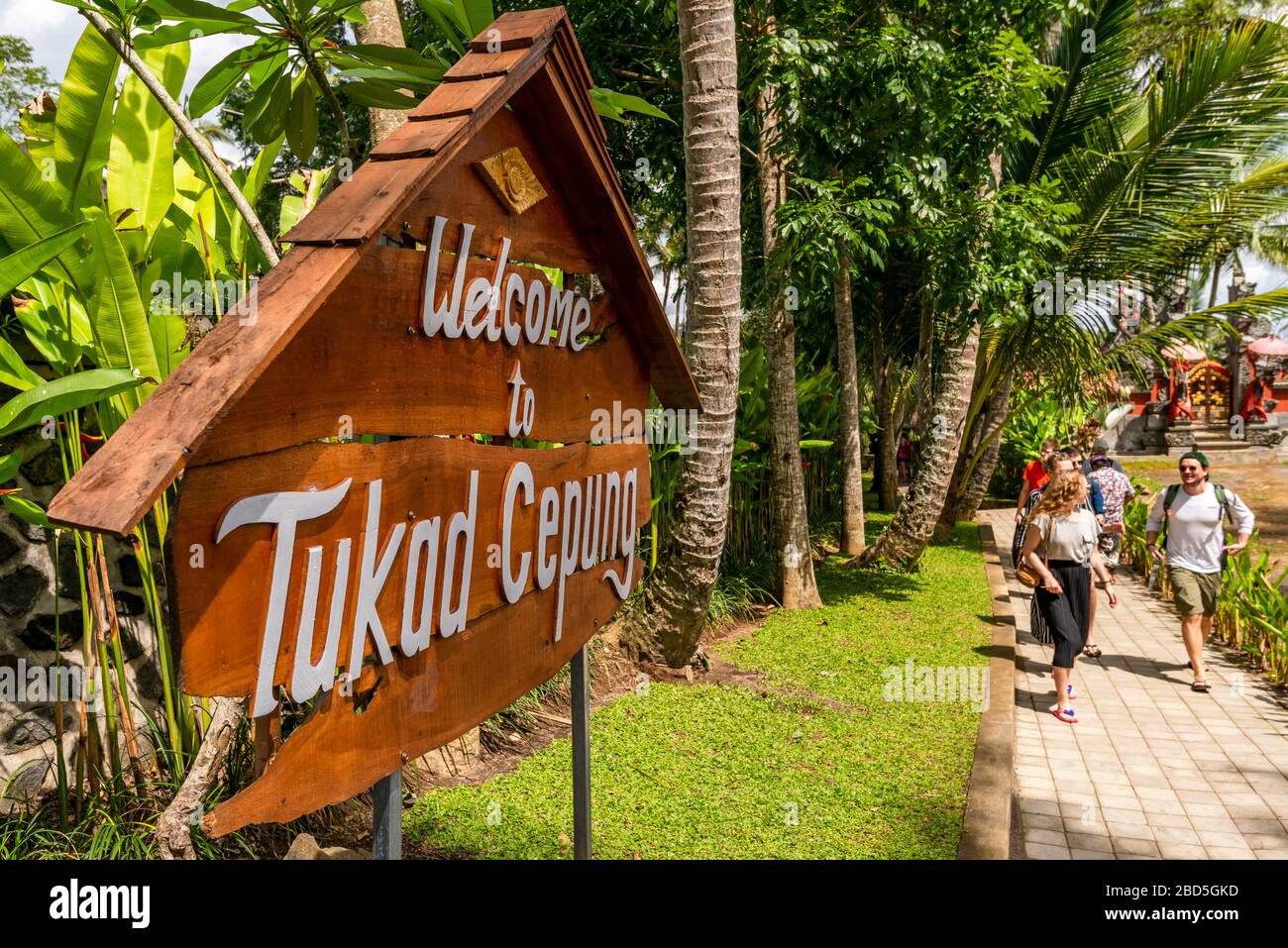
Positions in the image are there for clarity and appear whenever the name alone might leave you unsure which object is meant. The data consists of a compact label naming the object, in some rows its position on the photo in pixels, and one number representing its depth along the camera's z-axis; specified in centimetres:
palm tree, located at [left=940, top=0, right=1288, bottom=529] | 928
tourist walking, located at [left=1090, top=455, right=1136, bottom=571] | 827
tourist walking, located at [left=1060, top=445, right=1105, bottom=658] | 754
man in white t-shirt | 644
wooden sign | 133
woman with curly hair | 597
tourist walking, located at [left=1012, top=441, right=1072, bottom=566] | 886
